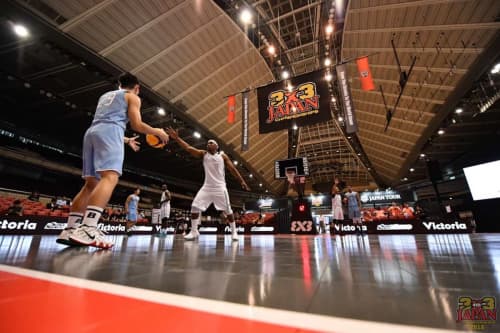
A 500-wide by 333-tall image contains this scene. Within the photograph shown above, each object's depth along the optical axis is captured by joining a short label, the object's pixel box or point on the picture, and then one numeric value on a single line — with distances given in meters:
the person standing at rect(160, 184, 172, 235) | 7.97
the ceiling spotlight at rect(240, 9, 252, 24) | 9.23
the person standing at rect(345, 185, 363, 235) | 8.12
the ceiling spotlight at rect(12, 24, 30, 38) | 6.89
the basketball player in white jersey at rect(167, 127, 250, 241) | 4.25
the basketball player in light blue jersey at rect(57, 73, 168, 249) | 2.29
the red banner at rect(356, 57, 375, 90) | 8.06
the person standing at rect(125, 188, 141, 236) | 8.22
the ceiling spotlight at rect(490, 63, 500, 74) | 8.71
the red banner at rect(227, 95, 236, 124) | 10.36
